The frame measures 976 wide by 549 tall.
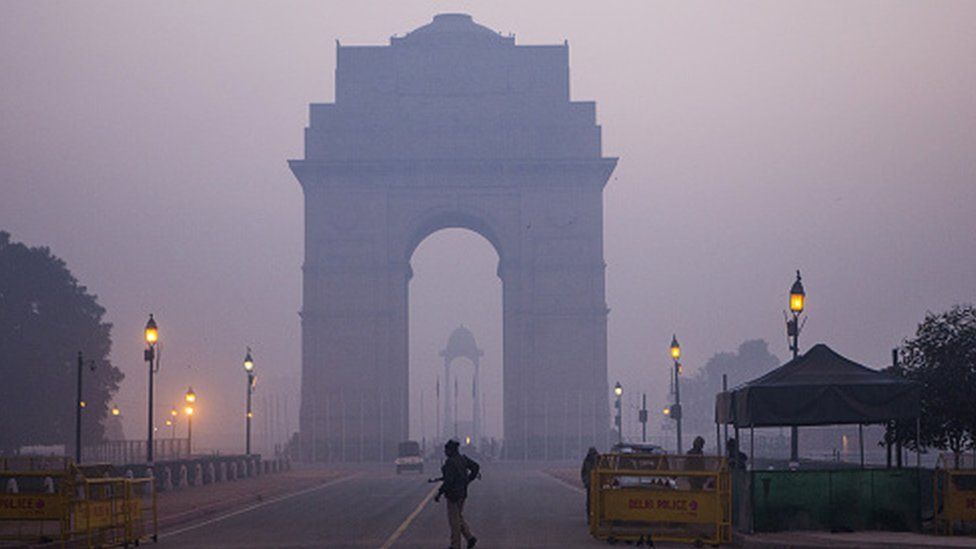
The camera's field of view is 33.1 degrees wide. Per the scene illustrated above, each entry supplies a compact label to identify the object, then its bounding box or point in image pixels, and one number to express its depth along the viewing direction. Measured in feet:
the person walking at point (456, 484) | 80.74
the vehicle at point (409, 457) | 252.42
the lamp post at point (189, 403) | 237.04
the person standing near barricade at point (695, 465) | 90.48
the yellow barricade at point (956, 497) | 88.84
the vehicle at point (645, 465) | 91.35
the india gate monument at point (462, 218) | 325.83
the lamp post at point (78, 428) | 147.23
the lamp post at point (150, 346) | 150.82
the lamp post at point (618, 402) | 262.73
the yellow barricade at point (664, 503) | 88.99
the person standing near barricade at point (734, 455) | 100.32
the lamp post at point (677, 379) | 180.45
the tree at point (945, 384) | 105.70
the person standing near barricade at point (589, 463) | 108.58
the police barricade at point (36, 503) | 84.64
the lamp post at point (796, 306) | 114.41
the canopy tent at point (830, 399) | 90.38
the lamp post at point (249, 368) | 224.22
